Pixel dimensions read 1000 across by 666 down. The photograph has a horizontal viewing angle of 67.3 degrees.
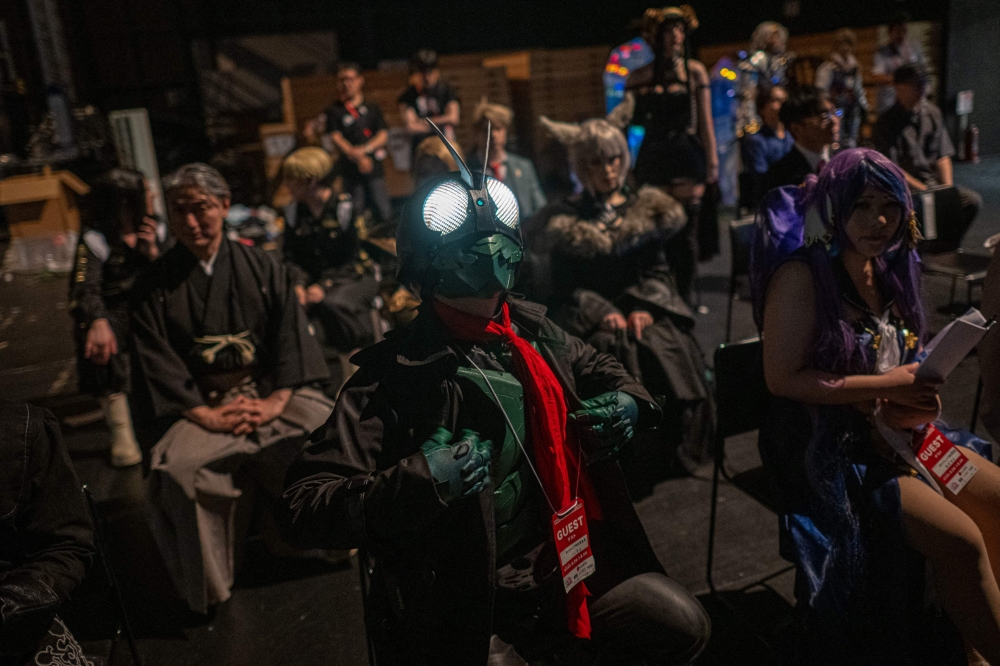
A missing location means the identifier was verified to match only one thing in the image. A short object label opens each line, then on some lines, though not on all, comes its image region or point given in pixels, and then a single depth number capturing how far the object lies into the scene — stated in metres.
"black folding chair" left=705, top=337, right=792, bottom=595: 2.42
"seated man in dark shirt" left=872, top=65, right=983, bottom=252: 5.58
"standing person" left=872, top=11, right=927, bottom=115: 8.13
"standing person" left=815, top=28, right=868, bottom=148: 7.53
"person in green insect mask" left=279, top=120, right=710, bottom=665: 1.56
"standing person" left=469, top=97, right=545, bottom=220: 4.97
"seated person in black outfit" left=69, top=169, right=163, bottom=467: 3.55
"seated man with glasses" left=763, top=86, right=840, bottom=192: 3.88
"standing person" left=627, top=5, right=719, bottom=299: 4.88
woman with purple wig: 2.08
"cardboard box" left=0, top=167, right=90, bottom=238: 6.03
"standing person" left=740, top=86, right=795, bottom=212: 5.31
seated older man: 2.82
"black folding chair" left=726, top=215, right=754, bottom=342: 4.06
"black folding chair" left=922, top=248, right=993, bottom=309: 4.23
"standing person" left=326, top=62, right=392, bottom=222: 6.54
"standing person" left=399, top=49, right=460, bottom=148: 6.91
